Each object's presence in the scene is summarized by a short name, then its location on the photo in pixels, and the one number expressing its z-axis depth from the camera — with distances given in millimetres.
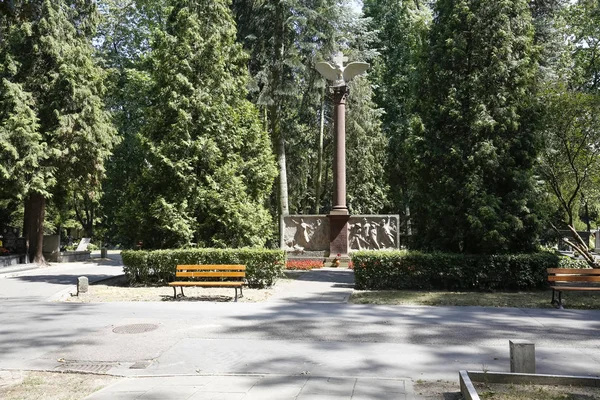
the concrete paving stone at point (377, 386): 5816
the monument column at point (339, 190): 22891
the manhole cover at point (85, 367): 6923
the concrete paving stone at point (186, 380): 6230
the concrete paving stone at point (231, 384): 5953
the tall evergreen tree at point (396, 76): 35875
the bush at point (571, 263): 18625
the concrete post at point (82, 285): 14523
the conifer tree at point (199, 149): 16859
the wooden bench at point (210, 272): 13203
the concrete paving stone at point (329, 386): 5781
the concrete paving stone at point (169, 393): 5664
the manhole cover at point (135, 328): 9344
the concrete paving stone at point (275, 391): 5723
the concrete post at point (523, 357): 5922
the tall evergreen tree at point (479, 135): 15328
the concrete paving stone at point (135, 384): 6027
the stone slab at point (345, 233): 22906
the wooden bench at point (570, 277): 11930
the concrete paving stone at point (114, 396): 5680
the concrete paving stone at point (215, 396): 5633
